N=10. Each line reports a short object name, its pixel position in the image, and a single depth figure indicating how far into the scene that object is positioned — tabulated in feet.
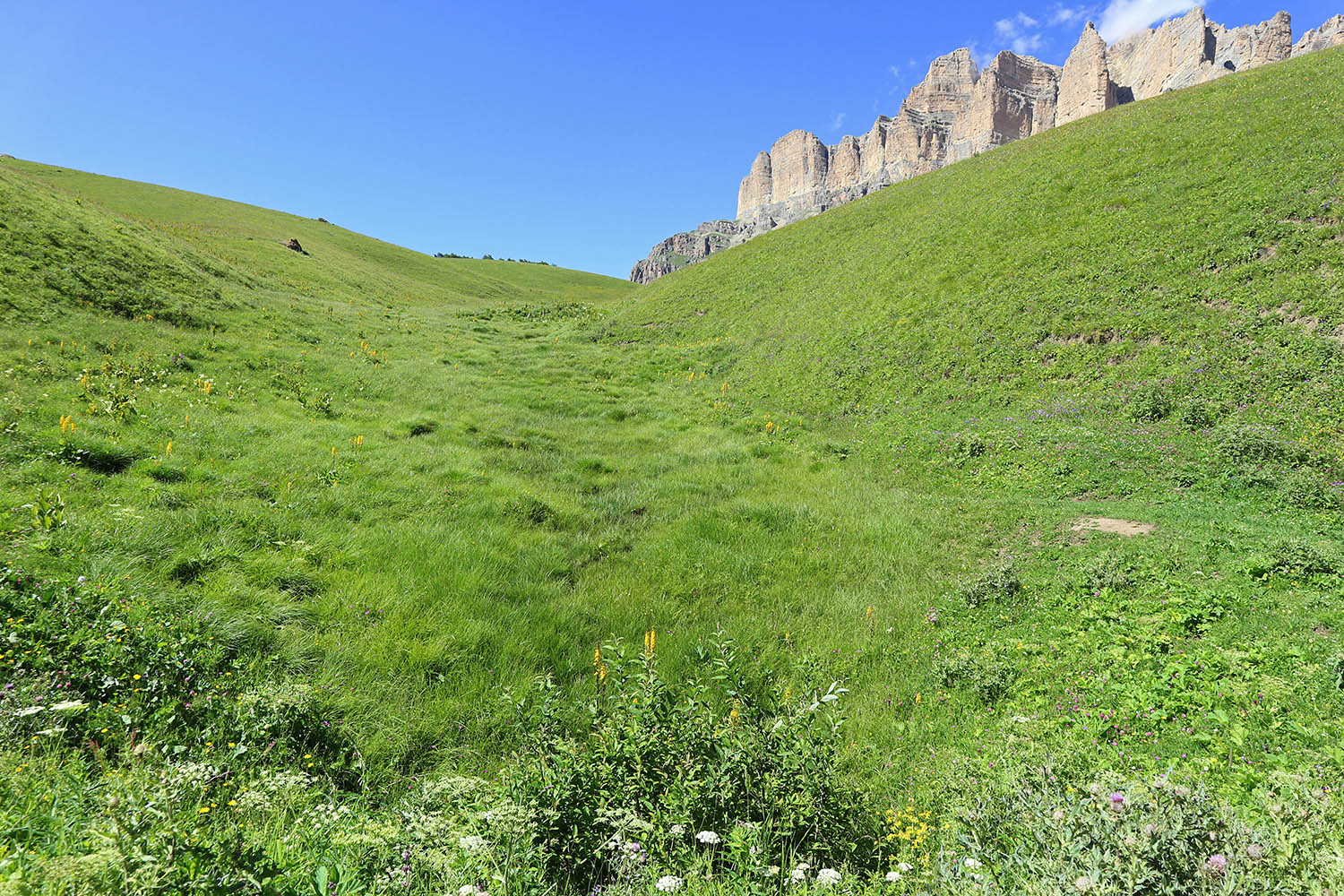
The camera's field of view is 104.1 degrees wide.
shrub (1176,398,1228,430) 38.40
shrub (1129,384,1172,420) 41.24
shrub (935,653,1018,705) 19.24
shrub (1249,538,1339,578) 20.68
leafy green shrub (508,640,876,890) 11.03
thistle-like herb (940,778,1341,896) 8.24
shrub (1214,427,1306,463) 32.37
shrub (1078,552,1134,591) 22.97
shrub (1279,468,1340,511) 28.40
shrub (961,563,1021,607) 25.45
